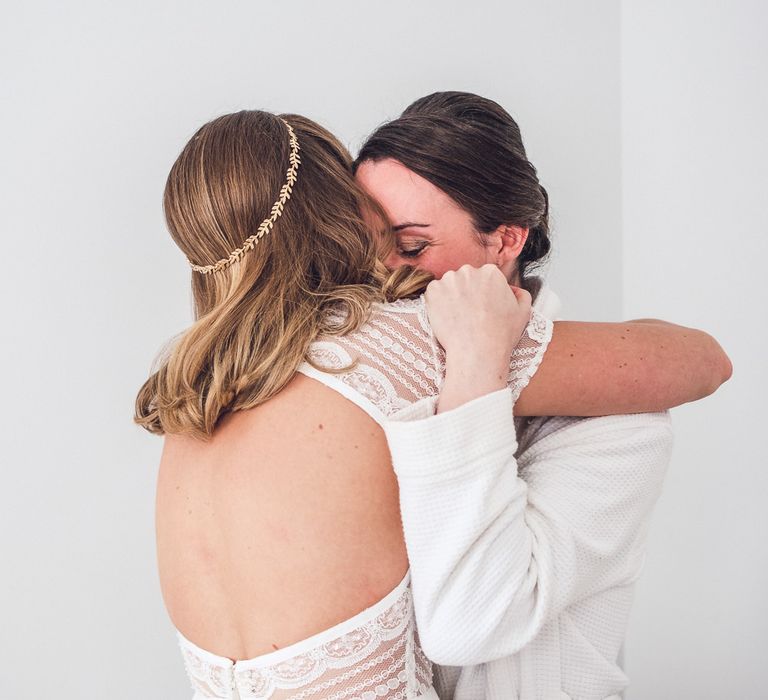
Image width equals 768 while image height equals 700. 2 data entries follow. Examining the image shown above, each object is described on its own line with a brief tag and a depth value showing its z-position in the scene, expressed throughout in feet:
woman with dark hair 2.96
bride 3.09
